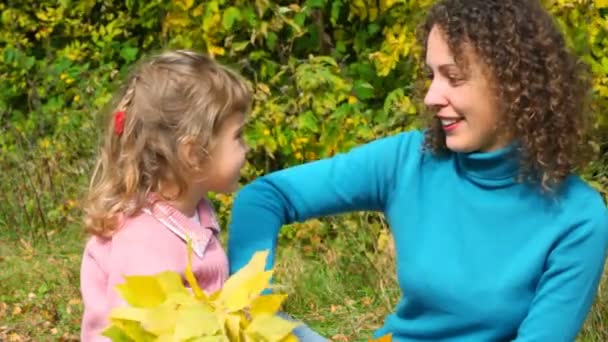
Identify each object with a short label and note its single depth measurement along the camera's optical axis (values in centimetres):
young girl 252
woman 255
